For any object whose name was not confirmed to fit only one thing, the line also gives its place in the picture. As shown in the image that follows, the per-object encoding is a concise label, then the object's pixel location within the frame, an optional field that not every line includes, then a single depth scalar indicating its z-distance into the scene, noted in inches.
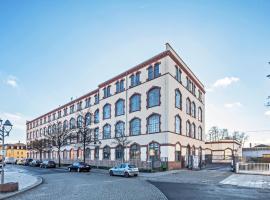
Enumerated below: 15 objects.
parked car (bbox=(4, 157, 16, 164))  2201.5
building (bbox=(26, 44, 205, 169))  1037.8
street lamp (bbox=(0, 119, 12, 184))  472.2
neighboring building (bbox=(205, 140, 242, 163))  1811.9
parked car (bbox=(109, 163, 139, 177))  764.2
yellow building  3660.8
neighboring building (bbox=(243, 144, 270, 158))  1597.6
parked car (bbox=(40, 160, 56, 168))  1347.5
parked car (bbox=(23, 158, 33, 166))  1739.2
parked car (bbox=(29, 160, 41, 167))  1550.4
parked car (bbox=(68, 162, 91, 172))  999.9
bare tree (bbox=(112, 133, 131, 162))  1141.7
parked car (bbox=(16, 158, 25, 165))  1920.7
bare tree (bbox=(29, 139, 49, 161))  1921.5
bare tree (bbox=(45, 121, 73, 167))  1608.5
